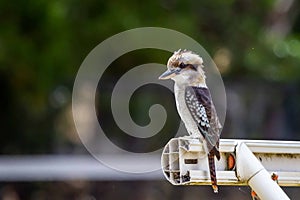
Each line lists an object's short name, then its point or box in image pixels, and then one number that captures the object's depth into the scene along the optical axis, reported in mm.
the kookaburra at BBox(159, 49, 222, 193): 14688
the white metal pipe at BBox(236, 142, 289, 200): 14459
